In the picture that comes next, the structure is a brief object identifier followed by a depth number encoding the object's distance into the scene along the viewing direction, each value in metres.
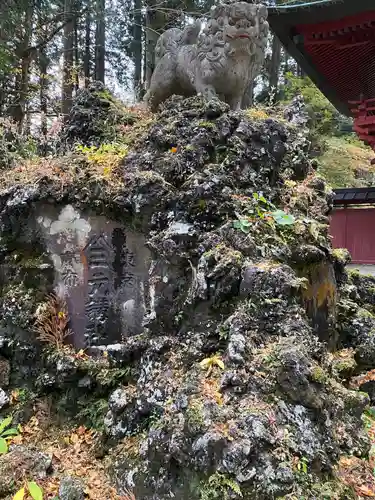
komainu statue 4.22
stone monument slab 3.61
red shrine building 6.63
